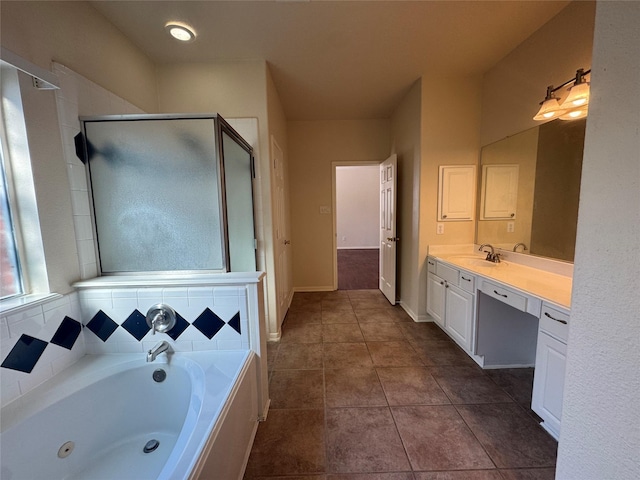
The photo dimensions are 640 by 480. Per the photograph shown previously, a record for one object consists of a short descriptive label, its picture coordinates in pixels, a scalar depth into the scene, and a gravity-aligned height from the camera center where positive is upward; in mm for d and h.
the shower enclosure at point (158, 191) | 1393 +148
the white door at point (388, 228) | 3205 -216
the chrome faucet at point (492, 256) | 2291 -428
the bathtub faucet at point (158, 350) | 1300 -719
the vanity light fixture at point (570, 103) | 1531 +712
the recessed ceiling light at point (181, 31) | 1776 +1381
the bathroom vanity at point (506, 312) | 1352 -776
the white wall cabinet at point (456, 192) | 2617 +205
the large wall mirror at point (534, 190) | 1724 +168
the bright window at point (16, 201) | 1084 +85
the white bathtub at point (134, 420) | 917 -882
